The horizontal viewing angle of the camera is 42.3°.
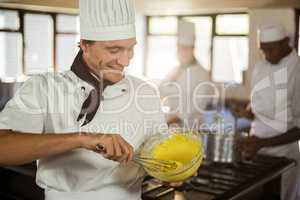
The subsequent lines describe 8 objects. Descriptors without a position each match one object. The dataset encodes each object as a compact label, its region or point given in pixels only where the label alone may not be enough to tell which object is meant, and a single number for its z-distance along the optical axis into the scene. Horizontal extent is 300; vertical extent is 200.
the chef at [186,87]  2.59
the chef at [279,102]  1.94
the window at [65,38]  3.01
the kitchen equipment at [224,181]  1.25
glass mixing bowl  0.96
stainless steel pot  1.54
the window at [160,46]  4.55
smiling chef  0.98
